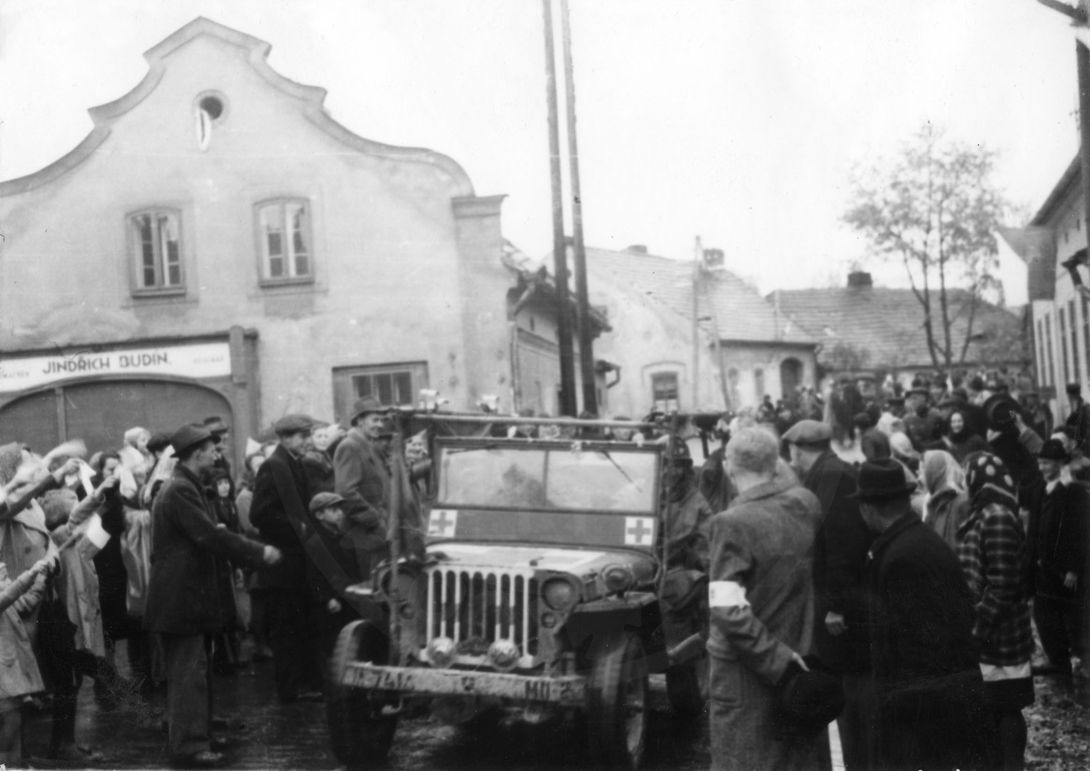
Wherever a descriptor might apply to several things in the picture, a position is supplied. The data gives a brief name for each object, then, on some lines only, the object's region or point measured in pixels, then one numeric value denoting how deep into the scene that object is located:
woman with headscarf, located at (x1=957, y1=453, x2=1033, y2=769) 5.45
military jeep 6.49
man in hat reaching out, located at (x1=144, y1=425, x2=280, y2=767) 6.89
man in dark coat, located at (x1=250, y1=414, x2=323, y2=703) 8.66
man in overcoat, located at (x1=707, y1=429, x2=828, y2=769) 4.75
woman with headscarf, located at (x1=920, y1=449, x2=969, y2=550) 6.99
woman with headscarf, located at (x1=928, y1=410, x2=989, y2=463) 8.62
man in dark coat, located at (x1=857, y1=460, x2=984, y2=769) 4.76
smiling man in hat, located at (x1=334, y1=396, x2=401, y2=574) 8.74
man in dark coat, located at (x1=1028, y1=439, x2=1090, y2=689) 7.92
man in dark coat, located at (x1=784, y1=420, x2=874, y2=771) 5.78
